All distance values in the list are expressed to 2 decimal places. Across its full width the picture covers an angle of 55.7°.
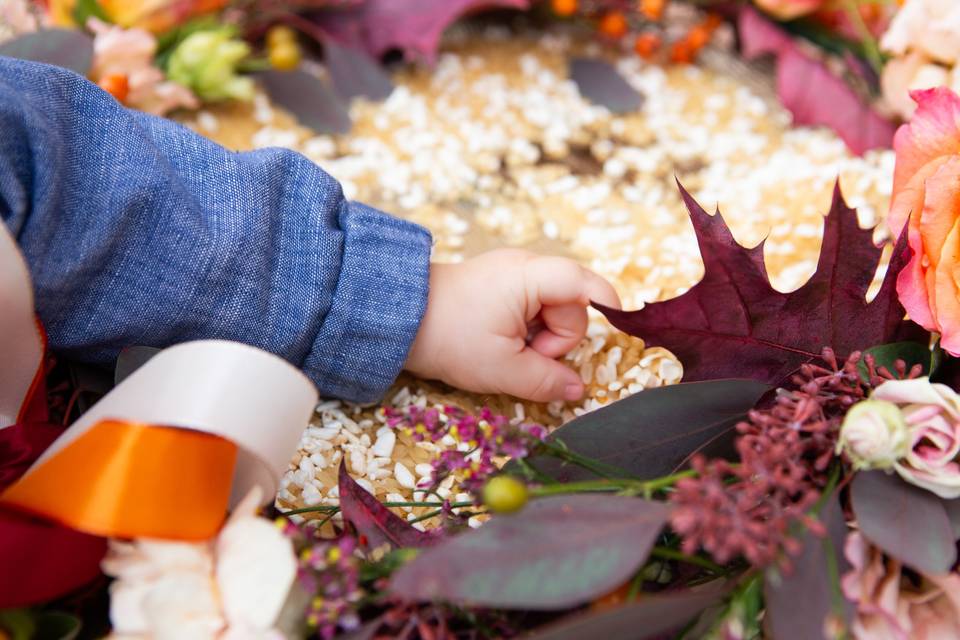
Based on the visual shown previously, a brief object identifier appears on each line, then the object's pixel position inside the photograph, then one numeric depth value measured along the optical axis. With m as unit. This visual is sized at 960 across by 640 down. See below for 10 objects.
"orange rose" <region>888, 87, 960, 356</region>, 0.47
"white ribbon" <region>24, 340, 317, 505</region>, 0.39
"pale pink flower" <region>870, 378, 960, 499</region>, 0.40
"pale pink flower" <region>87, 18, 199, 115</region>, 0.74
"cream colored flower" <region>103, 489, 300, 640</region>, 0.36
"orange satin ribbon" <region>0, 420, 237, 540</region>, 0.39
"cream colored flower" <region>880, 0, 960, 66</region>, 0.73
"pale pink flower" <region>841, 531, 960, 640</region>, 0.38
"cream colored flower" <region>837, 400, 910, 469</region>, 0.38
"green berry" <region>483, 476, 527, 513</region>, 0.35
